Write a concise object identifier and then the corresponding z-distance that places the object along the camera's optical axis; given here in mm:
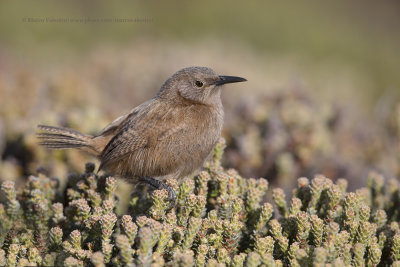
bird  7406
